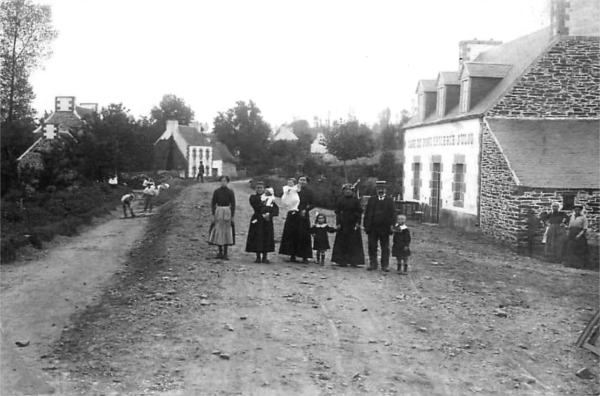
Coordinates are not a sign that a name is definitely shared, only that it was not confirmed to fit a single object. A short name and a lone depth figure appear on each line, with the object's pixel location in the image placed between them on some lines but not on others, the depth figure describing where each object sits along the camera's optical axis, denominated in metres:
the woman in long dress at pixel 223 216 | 11.12
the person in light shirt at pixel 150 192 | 21.31
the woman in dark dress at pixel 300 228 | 11.32
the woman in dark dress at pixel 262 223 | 11.20
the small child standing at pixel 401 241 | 11.01
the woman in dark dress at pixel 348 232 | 11.24
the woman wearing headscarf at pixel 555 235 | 14.91
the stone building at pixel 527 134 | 16.38
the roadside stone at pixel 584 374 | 6.32
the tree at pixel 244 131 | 15.85
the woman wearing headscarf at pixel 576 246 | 13.81
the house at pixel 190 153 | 18.61
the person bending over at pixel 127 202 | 21.43
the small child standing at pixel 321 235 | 11.43
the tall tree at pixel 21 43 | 9.00
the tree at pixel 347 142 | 35.19
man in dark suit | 11.01
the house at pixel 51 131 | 21.06
